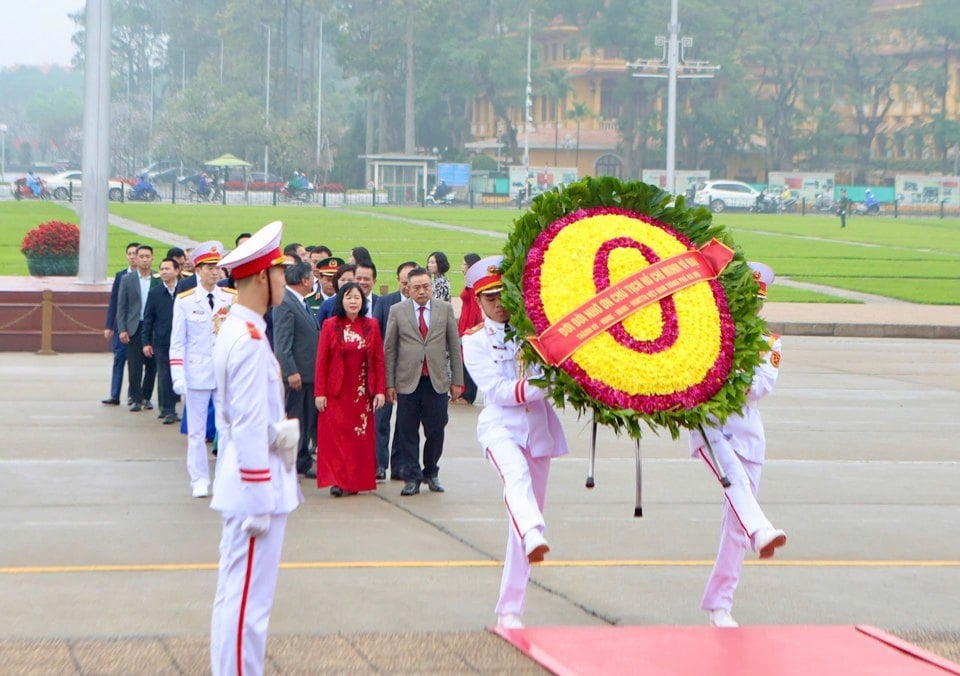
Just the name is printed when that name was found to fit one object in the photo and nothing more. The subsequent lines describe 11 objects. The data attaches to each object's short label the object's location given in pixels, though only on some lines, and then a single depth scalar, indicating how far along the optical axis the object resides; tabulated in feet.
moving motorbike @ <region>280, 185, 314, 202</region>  255.50
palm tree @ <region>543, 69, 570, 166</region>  312.71
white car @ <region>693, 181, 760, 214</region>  257.55
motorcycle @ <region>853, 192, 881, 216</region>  258.57
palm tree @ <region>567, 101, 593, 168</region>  319.47
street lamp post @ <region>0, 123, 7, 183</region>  370.61
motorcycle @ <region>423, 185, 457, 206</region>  270.26
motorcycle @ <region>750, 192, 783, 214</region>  262.88
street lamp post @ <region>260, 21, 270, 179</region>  311.02
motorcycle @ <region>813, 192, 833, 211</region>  271.28
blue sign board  277.23
